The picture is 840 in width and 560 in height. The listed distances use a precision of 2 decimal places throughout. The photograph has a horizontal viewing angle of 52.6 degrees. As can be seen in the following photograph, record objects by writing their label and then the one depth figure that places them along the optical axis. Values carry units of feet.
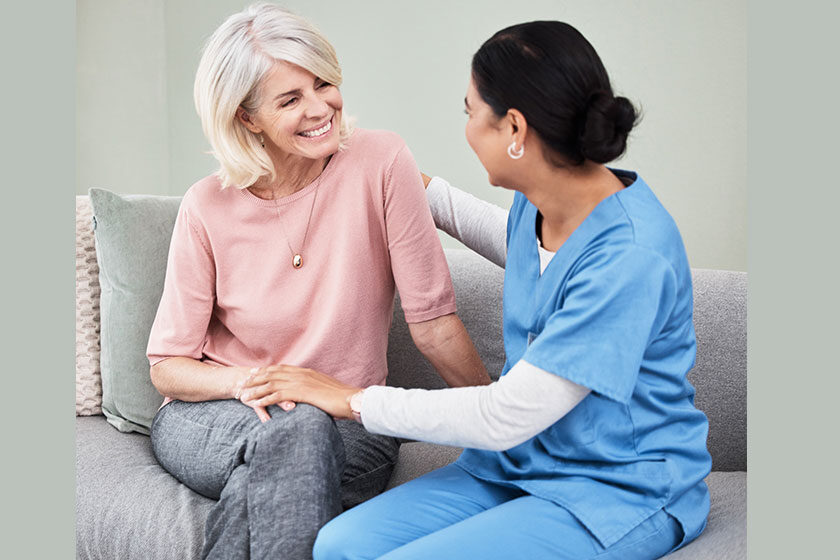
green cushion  6.13
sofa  4.88
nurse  3.66
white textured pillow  6.32
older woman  5.00
